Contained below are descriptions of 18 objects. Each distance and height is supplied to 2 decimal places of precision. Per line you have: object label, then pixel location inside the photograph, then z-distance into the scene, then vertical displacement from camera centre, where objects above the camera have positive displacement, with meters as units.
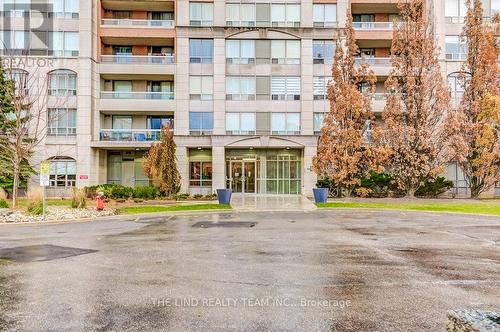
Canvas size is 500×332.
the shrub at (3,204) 21.55 -1.38
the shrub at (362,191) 30.39 -1.15
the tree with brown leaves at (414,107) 29.94 +4.82
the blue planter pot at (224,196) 25.39 -1.20
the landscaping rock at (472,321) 3.09 -1.11
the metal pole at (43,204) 18.74 -1.23
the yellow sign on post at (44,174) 18.74 +0.13
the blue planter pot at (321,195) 26.45 -1.22
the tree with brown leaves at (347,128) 29.42 +3.33
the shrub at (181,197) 31.23 -1.56
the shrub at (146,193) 30.20 -1.18
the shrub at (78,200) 22.22 -1.24
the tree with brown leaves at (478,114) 30.19 +4.36
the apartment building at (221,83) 35.44 +7.88
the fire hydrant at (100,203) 21.53 -1.34
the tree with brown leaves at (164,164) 29.98 +0.85
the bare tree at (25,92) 30.29 +6.56
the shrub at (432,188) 32.34 -1.01
